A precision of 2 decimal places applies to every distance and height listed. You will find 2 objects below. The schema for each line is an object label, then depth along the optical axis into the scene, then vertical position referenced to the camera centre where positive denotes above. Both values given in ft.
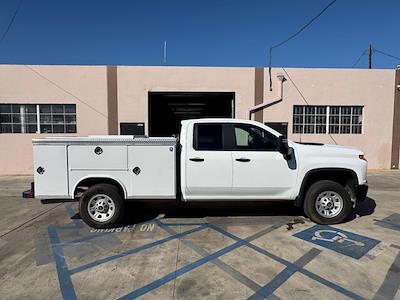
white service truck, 17.60 -2.36
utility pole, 97.30 +24.40
